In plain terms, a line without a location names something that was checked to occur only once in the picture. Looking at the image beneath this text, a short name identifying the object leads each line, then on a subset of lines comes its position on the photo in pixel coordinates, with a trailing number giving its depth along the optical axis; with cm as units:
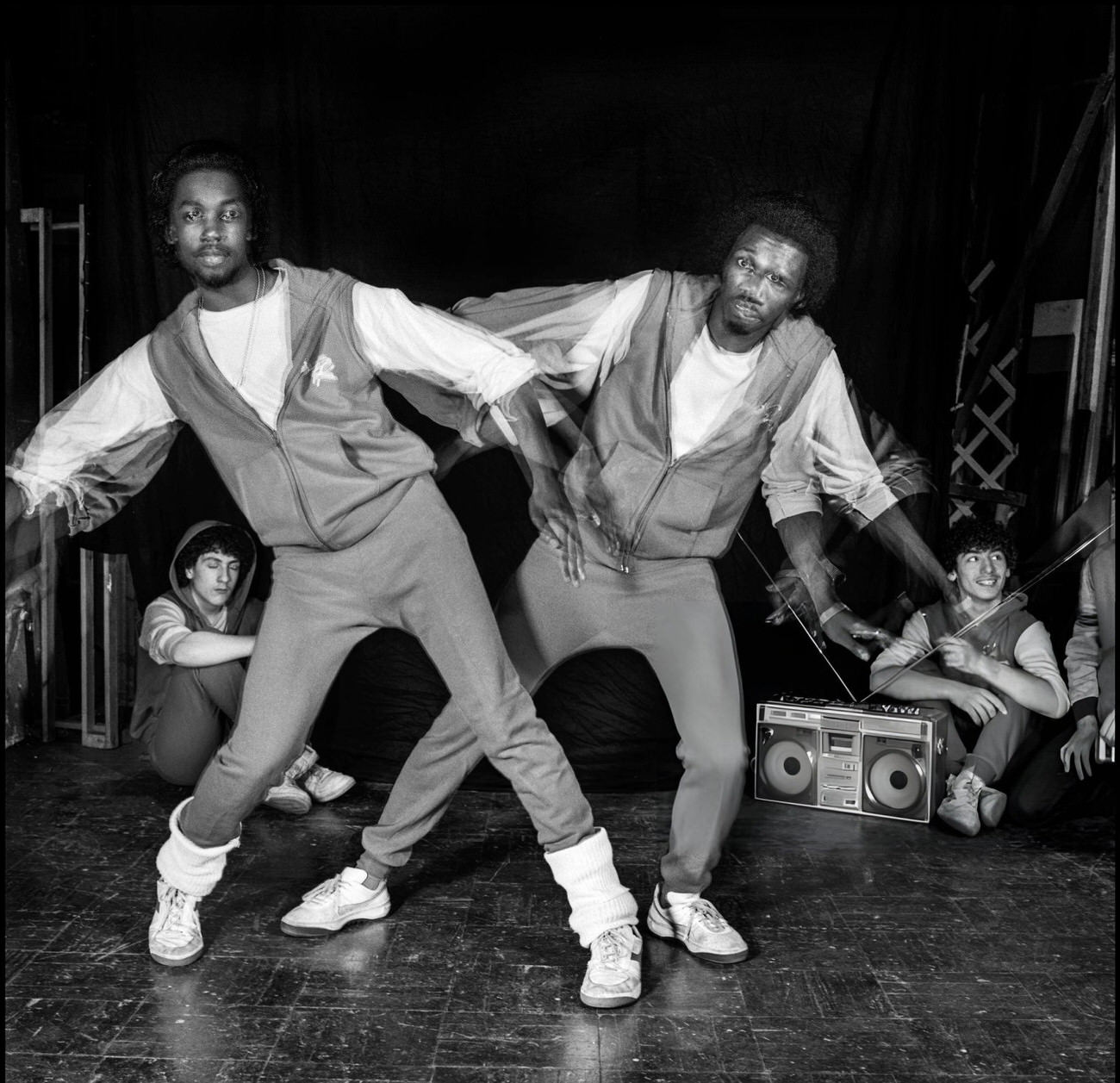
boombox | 390
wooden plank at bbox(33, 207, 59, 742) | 459
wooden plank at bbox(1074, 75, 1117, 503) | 430
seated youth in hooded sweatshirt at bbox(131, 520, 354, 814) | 389
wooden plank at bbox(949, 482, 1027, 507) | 446
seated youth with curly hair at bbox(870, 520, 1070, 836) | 375
